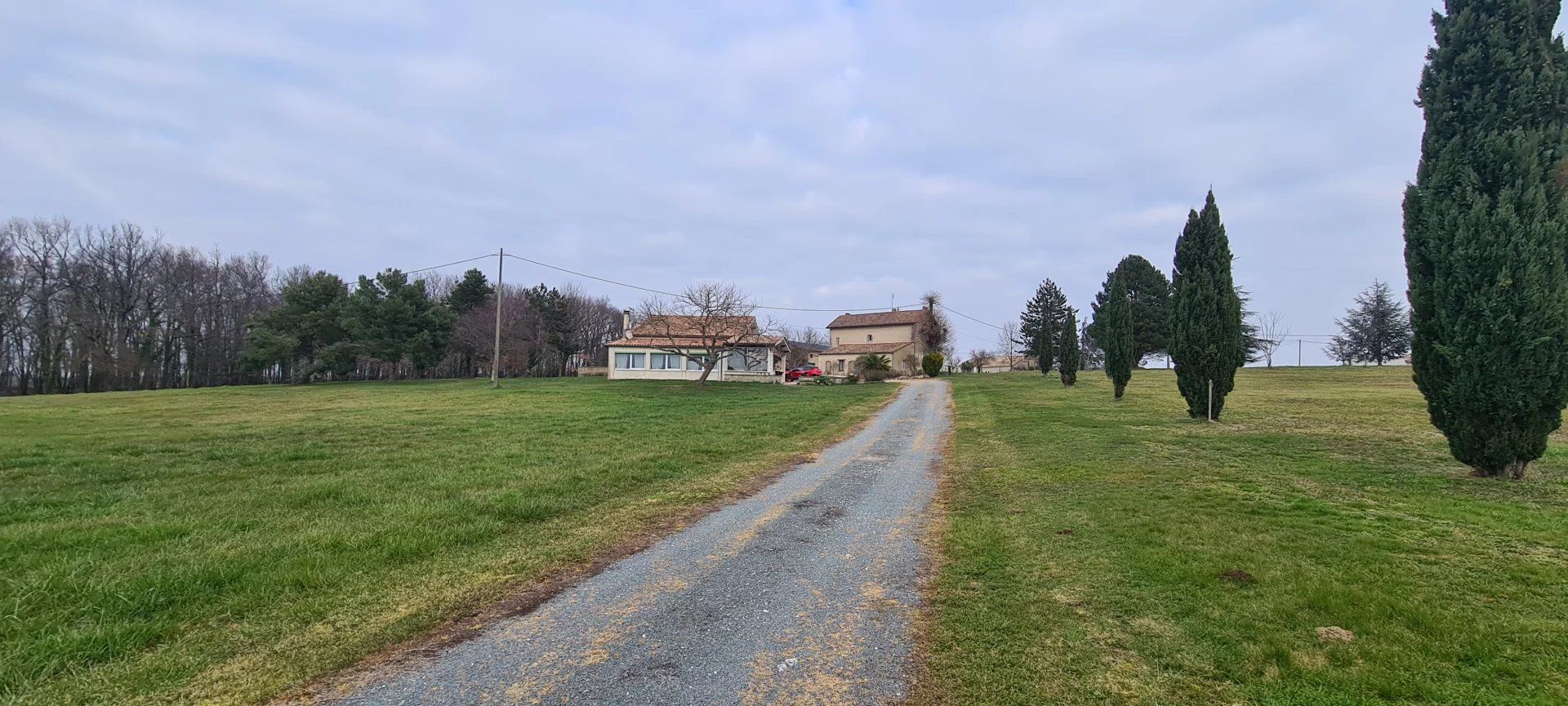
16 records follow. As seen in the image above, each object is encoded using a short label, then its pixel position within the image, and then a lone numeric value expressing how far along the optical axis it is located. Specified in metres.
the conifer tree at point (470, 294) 55.69
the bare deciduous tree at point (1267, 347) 65.19
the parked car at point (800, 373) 45.47
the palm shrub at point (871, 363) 43.59
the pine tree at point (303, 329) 44.22
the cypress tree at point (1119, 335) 26.88
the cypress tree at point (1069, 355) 35.84
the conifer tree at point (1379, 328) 53.62
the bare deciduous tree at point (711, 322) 35.09
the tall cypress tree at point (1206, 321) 17.25
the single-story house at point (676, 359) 43.38
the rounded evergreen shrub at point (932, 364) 49.03
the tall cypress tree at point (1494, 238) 8.05
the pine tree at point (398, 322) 45.47
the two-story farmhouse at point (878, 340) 53.69
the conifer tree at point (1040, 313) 60.09
